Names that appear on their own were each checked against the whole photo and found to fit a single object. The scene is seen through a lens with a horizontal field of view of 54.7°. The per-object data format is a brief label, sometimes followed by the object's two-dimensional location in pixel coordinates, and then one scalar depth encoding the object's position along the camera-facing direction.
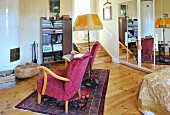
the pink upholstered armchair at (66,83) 2.52
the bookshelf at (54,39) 5.81
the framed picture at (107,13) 6.50
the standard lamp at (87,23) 3.45
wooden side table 3.95
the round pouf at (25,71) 4.30
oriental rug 2.64
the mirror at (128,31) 5.39
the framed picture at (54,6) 6.14
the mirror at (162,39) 4.32
